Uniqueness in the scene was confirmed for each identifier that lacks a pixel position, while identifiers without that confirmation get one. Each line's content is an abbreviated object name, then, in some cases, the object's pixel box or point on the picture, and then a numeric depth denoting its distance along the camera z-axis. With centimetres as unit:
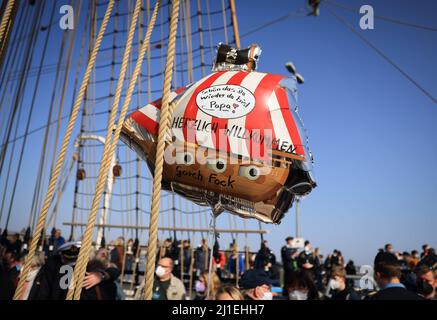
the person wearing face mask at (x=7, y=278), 249
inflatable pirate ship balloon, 117
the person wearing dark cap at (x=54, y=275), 204
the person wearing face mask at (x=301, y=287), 262
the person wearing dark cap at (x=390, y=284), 177
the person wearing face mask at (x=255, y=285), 207
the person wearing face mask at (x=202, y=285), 421
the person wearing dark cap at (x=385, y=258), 200
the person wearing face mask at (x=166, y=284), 304
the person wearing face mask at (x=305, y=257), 515
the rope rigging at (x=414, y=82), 309
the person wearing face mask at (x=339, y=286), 319
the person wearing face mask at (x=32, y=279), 212
